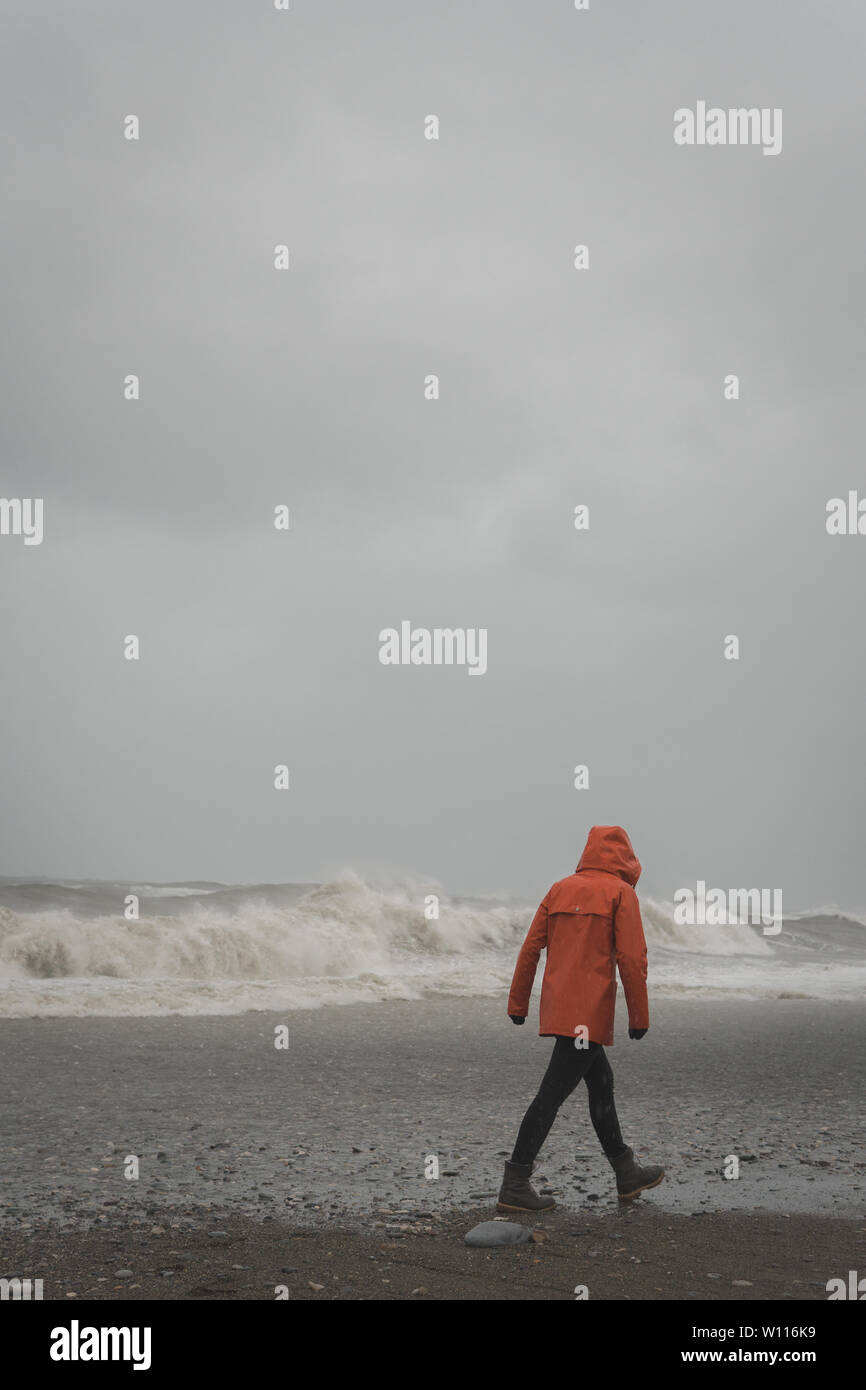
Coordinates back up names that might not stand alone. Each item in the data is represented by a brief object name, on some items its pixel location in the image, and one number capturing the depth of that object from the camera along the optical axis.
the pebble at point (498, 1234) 5.26
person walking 6.05
